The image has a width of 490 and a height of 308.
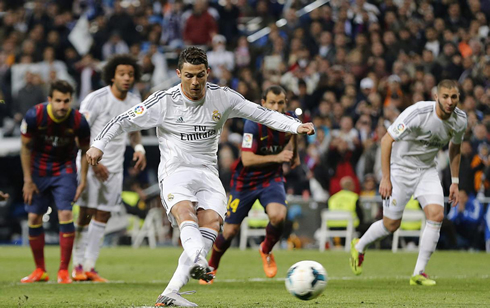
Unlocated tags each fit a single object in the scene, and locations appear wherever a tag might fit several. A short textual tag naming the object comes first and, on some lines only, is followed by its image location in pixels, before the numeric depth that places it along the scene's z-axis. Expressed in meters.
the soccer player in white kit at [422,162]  19.77
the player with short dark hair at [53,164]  20.58
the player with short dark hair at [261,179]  20.82
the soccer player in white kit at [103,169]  21.72
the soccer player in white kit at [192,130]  14.49
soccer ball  13.87
